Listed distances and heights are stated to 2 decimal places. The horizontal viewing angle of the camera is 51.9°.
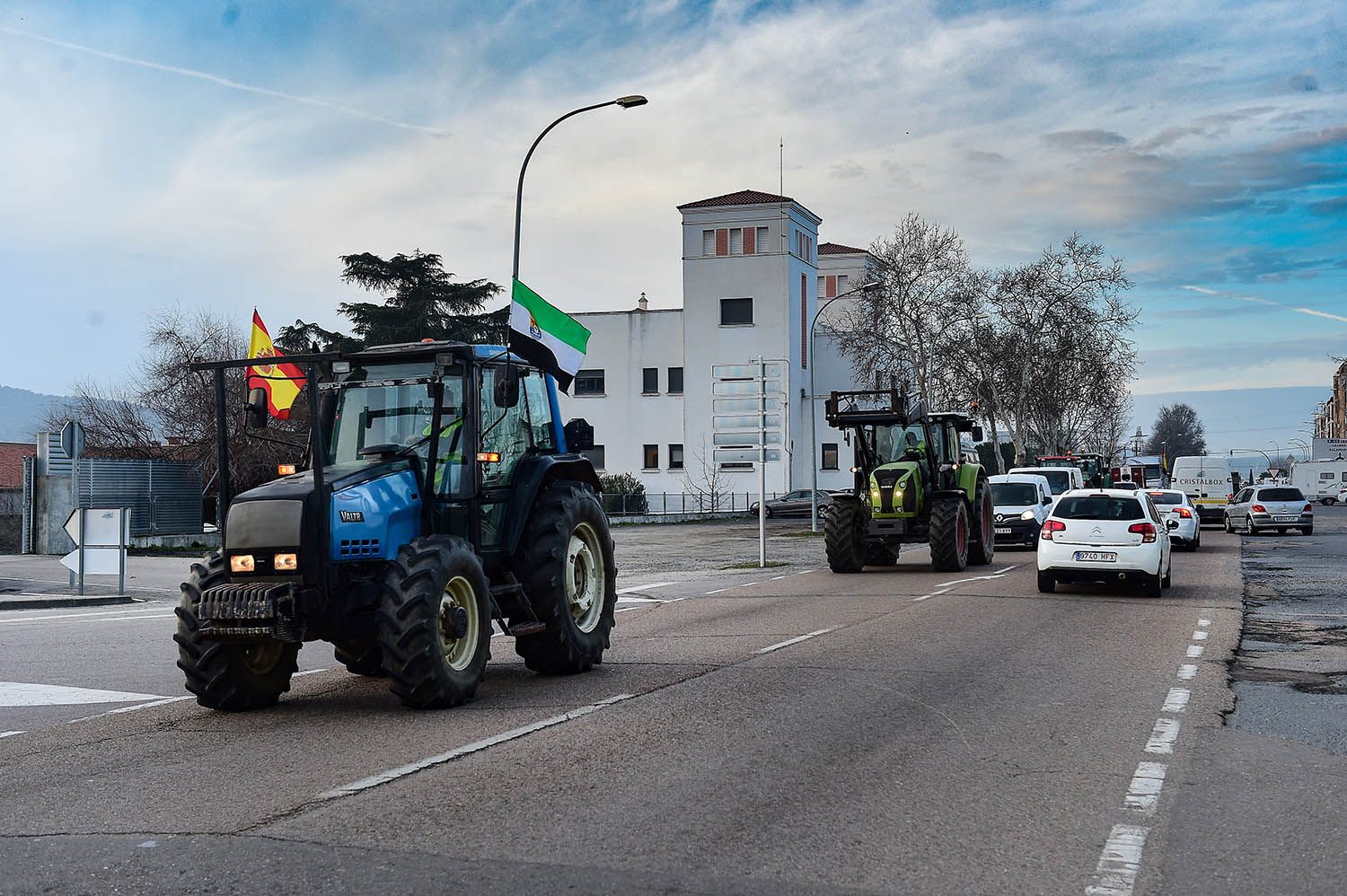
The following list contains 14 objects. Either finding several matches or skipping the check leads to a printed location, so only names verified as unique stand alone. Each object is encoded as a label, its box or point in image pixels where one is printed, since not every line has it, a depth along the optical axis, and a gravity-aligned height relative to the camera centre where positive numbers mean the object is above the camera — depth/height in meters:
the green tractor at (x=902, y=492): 25.27 -0.04
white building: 69.81 +7.53
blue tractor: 8.98 -0.33
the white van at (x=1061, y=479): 41.59 +0.26
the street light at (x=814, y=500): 46.25 -0.32
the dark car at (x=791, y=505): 64.94 -0.62
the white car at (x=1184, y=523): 32.84 -0.88
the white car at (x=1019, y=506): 33.56 -0.44
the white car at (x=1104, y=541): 19.67 -0.77
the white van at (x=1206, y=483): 52.19 +0.12
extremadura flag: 11.41 +1.35
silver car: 43.97 -0.81
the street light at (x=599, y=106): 25.03 +7.04
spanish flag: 10.25 +1.53
